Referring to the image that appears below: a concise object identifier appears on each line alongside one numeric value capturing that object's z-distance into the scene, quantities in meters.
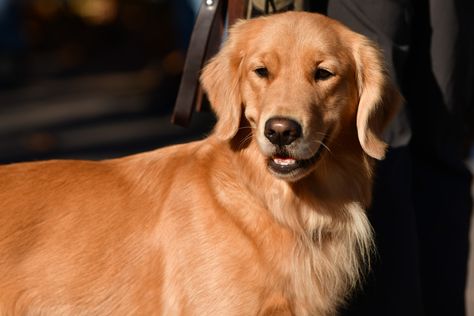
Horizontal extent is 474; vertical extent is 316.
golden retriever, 6.74
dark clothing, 8.07
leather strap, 7.76
